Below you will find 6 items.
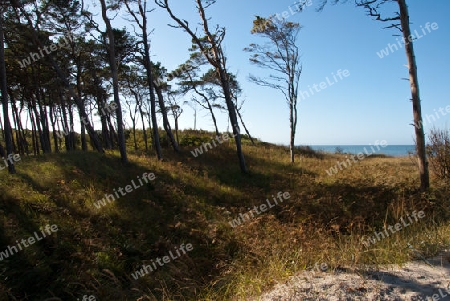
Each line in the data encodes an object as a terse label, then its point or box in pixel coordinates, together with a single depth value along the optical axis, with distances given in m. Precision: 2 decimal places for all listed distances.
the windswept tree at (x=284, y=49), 17.33
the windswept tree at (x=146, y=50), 14.32
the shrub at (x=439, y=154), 9.93
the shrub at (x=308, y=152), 26.68
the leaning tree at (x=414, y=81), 8.53
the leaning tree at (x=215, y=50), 13.30
